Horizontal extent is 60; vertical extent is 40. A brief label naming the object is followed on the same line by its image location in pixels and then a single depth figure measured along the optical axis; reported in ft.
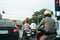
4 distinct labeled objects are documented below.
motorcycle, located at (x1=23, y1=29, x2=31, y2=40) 20.65
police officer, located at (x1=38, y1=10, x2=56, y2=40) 9.97
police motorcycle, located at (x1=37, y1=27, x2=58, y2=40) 9.52
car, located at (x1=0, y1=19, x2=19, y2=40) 15.07
